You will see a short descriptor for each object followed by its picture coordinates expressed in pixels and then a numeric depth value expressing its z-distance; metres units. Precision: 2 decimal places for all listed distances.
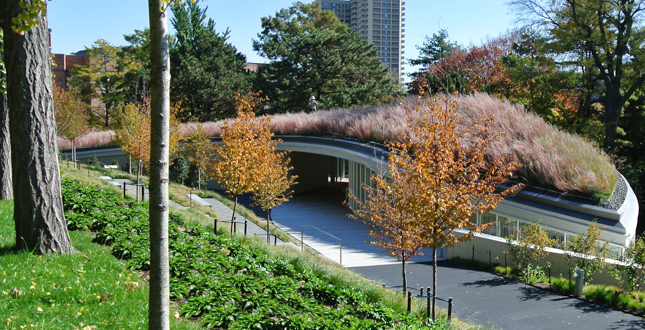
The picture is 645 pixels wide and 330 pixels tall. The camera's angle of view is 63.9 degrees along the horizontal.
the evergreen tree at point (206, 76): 42.66
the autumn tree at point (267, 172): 18.05
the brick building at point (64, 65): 66.81
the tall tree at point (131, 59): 46.38
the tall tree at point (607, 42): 27.86
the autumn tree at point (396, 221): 11.77
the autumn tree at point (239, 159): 17.55
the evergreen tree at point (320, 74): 43.56
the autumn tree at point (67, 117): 28.29
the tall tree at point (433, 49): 57.06
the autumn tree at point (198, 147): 30.17
